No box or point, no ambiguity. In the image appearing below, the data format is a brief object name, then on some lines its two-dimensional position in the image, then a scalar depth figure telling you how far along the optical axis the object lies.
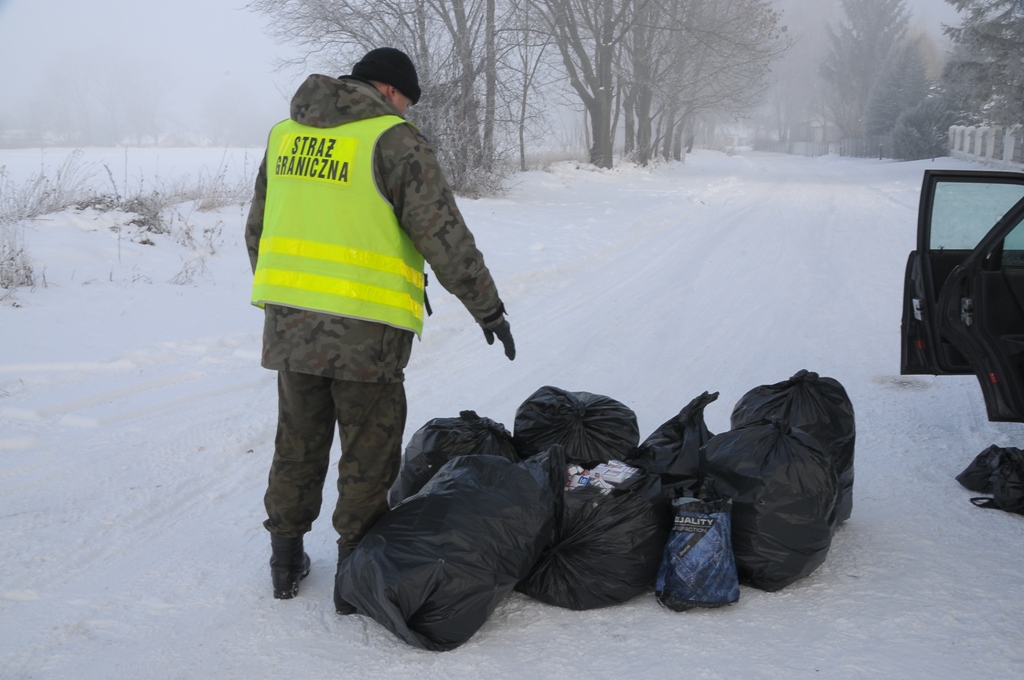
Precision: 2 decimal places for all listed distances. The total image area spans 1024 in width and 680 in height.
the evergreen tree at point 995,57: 25.33
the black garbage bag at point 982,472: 3.72
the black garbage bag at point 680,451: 3.08
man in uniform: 2.65
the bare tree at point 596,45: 23.50
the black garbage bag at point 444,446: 3.36
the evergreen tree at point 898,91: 46.47
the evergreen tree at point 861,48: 65.50
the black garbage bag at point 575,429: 3.46
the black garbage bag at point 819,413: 3.44
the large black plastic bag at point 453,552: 2.56
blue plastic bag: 2.80
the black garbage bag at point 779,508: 2.91
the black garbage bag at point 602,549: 2.84
